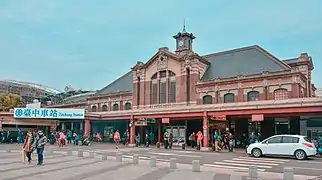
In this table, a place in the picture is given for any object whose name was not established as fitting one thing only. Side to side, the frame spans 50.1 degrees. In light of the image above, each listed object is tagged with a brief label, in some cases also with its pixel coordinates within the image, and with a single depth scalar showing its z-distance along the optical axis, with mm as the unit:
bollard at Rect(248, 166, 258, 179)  12039
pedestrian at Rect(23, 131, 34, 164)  16188
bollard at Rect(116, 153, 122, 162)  17636
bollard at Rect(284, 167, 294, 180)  11203
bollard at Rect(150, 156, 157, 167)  15416
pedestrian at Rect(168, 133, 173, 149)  30188
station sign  35406
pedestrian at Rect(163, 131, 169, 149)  29719
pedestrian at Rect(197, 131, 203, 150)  28369
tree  59341
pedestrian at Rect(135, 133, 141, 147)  33631
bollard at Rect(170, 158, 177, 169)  14809
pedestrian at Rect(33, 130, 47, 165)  15714
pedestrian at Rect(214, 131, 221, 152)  26625
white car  19672
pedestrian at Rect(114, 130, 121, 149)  33184
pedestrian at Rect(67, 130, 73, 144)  36750
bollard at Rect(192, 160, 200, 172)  13941
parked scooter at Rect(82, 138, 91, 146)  33469
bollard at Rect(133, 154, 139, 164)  16484
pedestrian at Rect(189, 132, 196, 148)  32031
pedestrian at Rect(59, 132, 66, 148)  30147
